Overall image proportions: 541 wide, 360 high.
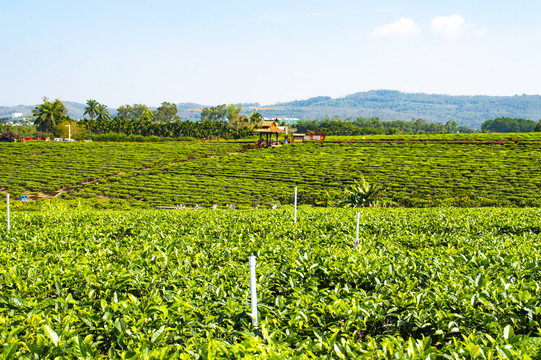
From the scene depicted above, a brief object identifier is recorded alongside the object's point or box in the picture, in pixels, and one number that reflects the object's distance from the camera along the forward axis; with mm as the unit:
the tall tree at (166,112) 132625
